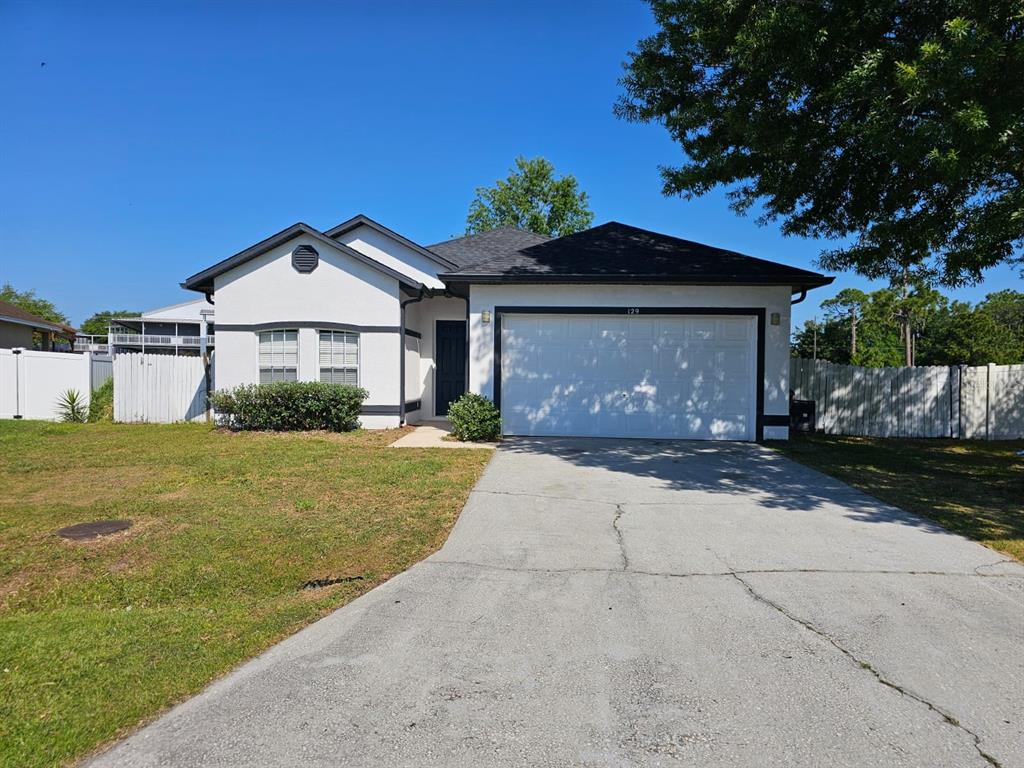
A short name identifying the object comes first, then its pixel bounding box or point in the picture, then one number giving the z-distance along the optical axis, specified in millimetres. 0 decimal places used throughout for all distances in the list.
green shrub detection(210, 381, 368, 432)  12961
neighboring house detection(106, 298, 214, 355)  42281
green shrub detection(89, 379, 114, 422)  15578
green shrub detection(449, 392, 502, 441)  11781
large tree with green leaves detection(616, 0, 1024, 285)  6961
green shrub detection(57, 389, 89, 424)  15586
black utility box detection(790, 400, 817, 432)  14164
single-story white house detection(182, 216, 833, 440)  12250
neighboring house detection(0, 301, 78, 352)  23062
